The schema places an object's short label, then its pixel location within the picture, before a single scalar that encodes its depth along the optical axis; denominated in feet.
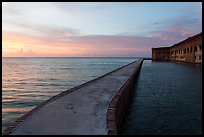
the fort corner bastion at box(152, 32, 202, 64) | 101.87
